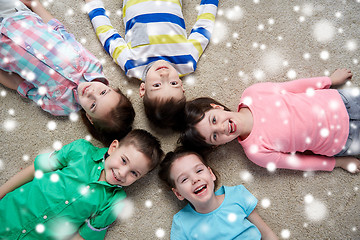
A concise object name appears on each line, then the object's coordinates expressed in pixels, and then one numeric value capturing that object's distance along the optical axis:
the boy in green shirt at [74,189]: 0.95
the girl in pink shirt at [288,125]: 0.98
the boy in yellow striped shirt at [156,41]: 1.03
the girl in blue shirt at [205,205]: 0.96
